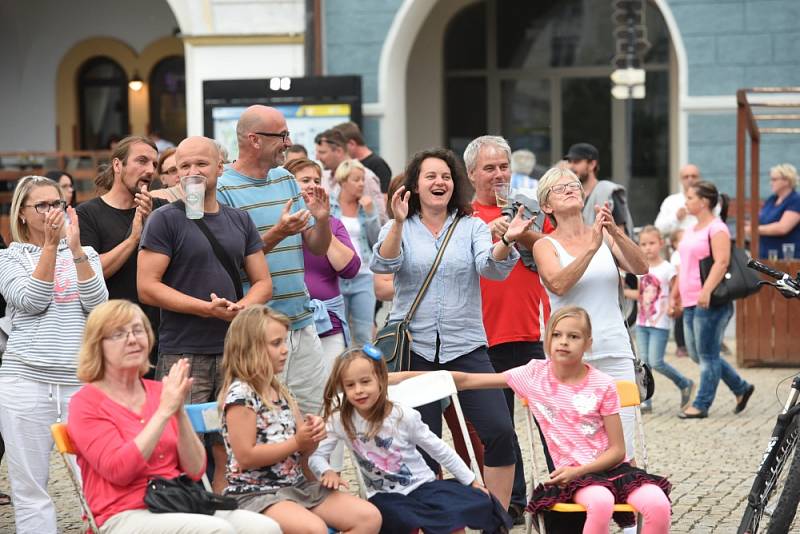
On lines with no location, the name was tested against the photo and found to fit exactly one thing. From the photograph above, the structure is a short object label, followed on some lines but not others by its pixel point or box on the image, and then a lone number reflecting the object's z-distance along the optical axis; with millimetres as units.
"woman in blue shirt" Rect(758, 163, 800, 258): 28609
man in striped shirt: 13320
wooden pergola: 27891
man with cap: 20922
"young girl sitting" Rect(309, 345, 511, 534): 11727
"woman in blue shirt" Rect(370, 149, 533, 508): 13195
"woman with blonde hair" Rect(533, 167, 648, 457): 13250
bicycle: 12406
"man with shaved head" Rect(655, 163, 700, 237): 31187
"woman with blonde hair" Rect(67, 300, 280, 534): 10586
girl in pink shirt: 11891
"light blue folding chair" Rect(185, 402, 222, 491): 11734
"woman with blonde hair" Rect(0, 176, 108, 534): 13125
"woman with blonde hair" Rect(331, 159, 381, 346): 21328
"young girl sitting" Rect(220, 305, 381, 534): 11273
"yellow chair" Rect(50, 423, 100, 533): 10750
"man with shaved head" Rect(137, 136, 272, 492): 12602
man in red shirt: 14789
